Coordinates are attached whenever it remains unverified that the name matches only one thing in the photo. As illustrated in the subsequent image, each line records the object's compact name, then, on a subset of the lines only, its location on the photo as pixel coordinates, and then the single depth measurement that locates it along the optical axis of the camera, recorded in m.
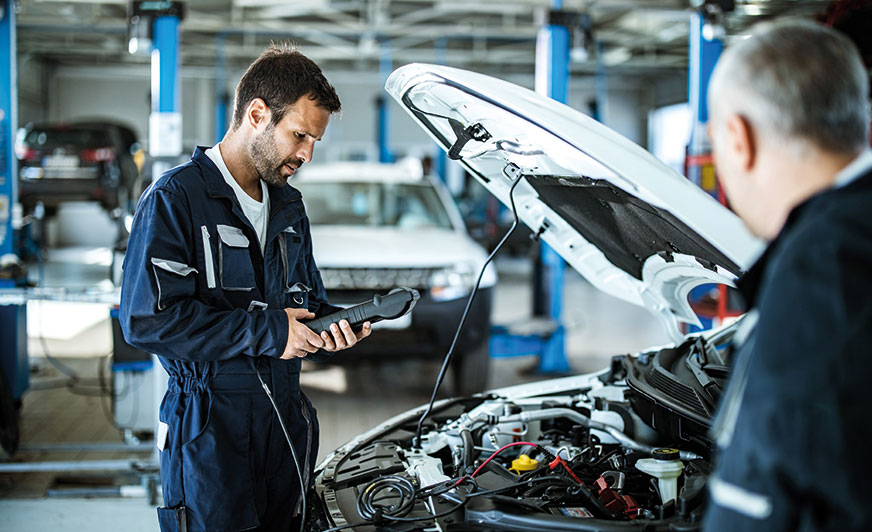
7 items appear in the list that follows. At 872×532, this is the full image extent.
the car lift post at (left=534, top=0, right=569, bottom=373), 6.23
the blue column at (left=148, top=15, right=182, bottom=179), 4.76
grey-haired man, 0.88
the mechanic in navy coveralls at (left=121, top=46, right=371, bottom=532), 1.83
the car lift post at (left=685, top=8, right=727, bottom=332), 5.87
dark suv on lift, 11.49
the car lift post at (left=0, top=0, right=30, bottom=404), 4.83
